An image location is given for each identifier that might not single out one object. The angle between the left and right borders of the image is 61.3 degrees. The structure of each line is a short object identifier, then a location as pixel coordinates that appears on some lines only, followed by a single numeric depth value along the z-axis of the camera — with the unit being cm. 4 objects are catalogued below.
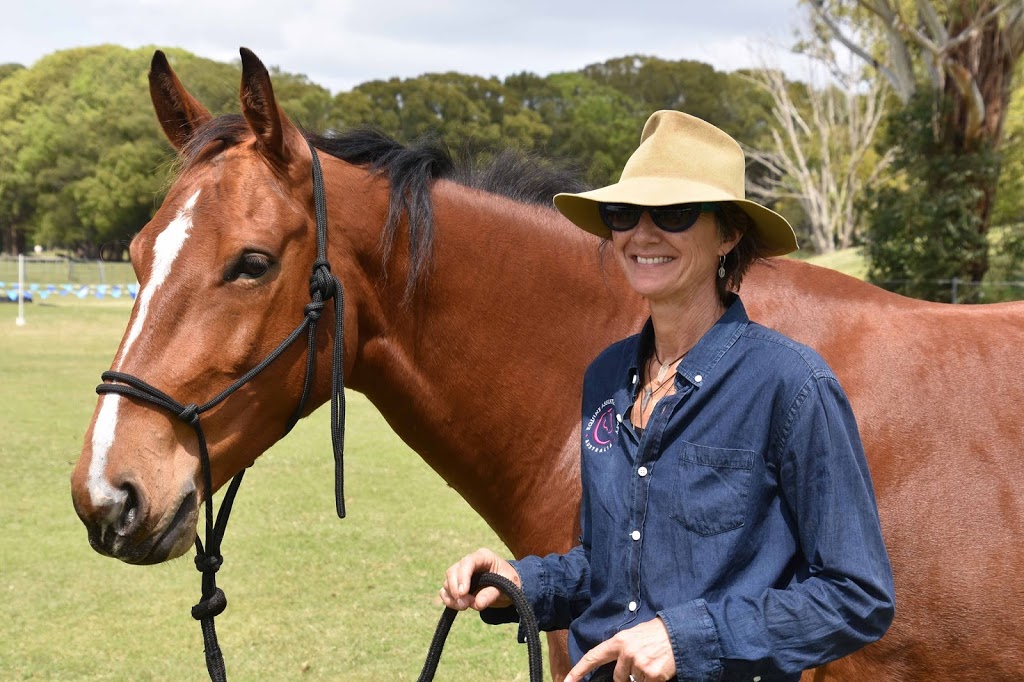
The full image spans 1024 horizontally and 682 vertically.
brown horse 227
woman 155
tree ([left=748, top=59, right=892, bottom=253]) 3781
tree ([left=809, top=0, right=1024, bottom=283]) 1603
